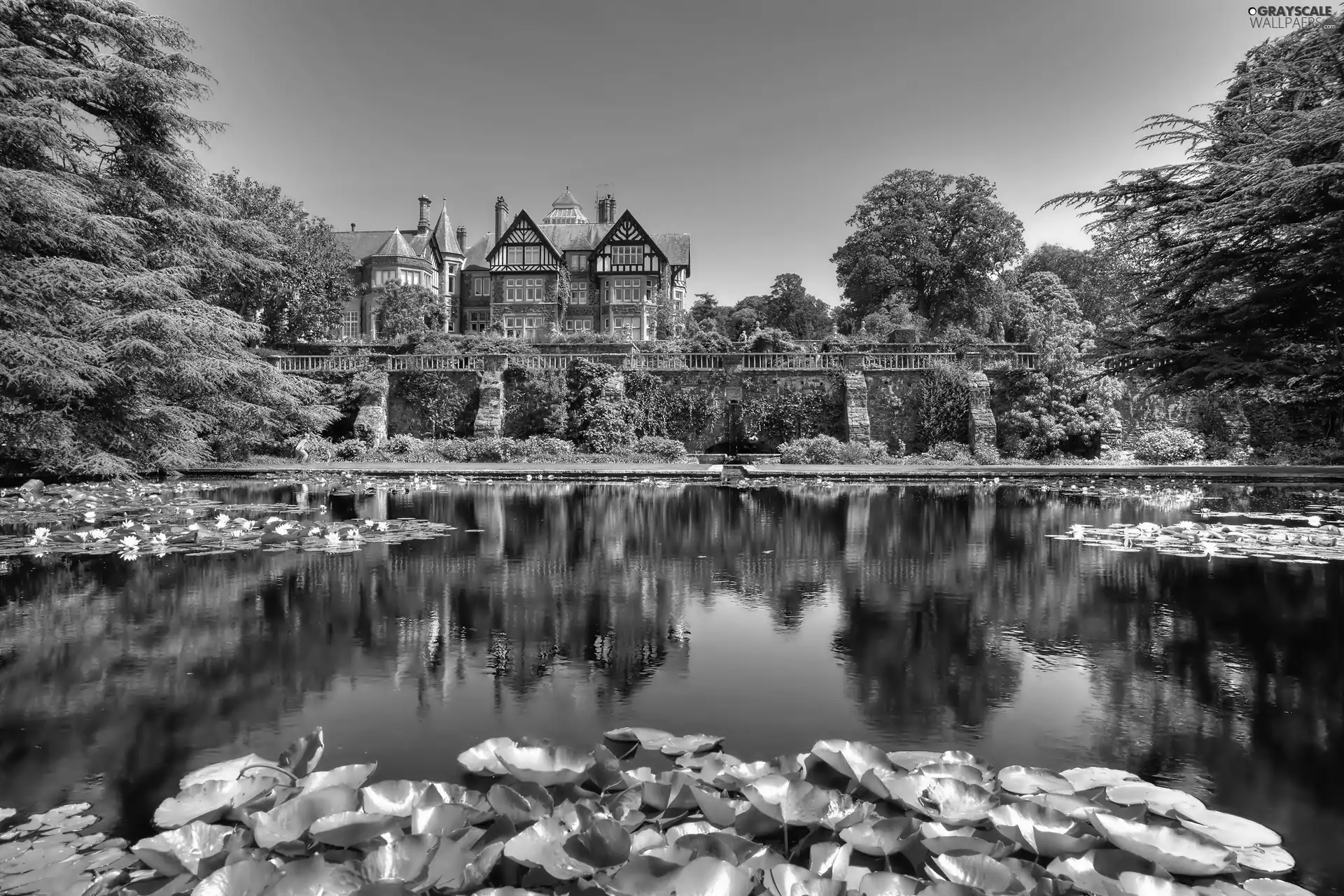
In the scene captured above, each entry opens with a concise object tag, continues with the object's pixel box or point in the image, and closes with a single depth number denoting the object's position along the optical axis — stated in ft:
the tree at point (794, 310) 204.33
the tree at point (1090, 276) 119.44
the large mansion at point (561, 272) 177.68
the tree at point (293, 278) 102.37
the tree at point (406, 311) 160.76
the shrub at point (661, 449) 71.61
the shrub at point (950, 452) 67.72
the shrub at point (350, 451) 70.23
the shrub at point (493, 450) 69.10
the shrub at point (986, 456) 65.72
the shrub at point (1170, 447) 68.18
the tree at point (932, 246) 131.44
